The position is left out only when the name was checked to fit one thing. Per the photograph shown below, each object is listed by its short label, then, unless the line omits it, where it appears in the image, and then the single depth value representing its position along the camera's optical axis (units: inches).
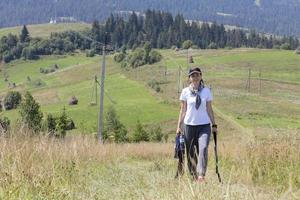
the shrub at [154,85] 3919.3
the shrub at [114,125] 2612.0
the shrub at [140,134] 2396.4
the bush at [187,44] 6609.3
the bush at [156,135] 2435.5
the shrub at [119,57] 5477.4
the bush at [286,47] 6565.0
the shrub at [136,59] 5172.2
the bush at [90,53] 6432.1
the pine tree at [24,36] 7012.8
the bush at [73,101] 3856.8
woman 362.3
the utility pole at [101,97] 1421.9
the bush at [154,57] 5290.4
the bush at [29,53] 6333.7
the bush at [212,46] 6915.4
